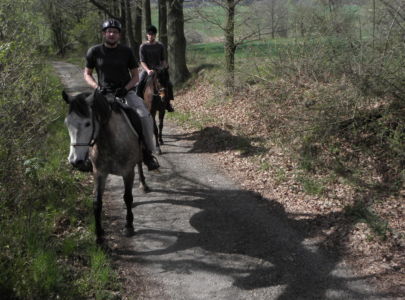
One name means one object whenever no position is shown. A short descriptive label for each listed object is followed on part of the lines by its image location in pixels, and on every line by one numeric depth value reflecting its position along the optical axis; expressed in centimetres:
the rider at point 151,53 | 1055
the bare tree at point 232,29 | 1320
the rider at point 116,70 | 612
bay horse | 1005
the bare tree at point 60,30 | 4090
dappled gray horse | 462
